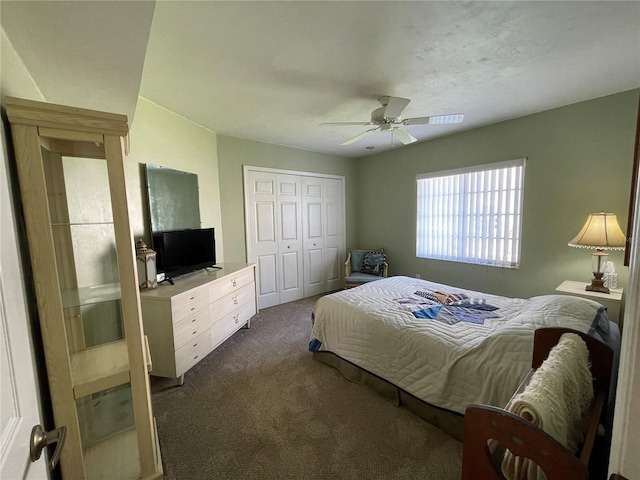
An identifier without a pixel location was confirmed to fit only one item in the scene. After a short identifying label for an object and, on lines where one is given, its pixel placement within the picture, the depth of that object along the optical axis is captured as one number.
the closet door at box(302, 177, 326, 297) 4.42
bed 1.48
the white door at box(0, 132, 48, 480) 0.50
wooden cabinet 0.95
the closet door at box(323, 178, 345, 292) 4.72
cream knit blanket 0.81
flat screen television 2.37
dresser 2.06
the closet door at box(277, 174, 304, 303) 4.11
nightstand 2.13
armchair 4.08
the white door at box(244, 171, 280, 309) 3.78
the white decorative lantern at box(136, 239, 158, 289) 2.13
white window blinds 3.14
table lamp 2.19
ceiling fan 2.16
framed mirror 2.46
